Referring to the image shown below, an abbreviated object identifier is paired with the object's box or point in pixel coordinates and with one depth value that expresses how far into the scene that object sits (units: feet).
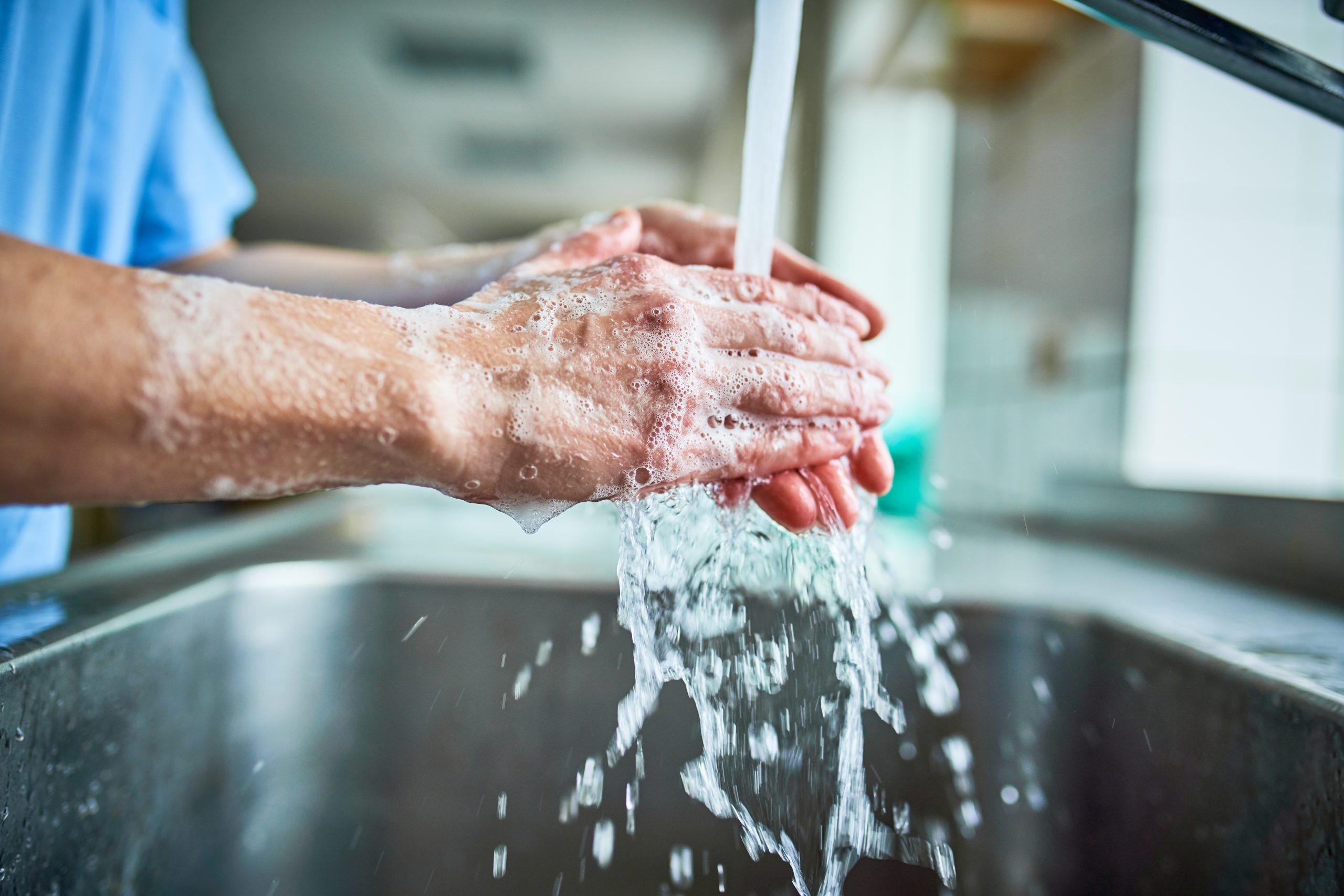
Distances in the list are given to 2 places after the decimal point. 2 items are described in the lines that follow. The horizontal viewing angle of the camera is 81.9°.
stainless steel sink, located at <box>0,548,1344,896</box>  1.34
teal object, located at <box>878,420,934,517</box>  4.15
